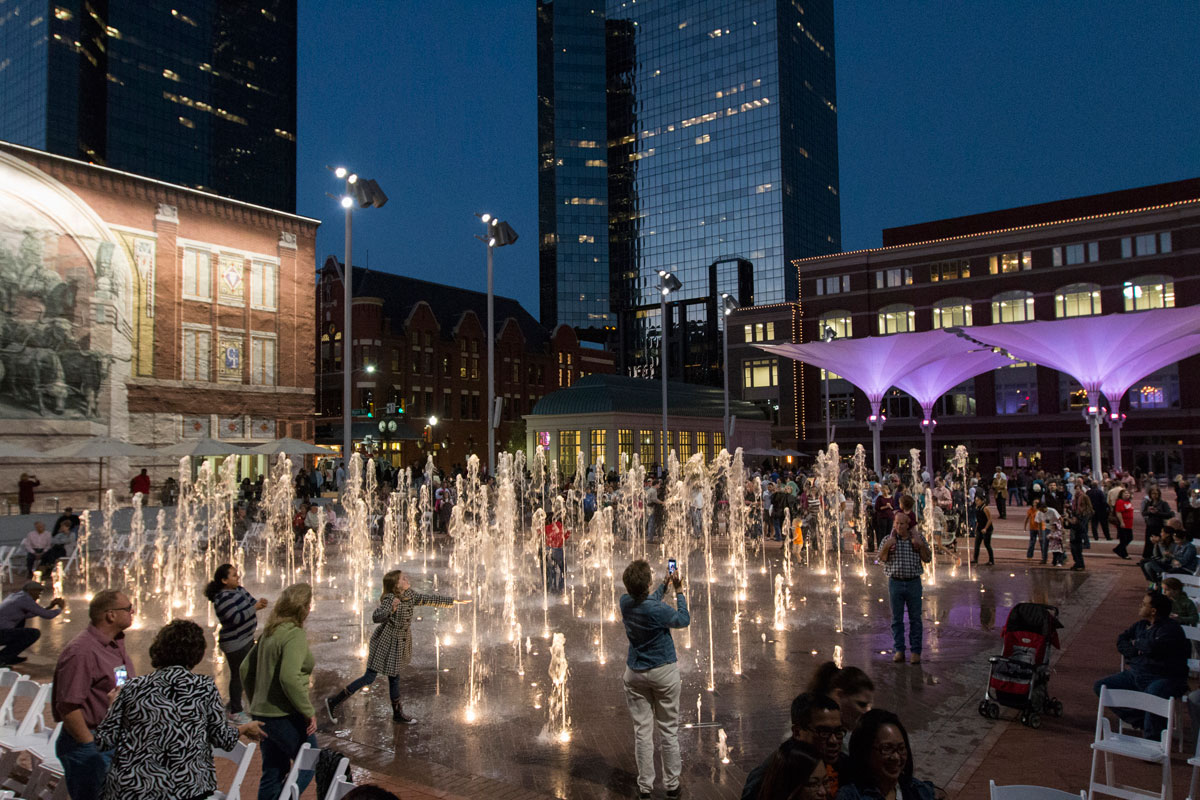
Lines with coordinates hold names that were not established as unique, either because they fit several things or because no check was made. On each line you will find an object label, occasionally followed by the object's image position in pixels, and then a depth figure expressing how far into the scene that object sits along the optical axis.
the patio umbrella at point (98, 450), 24.36
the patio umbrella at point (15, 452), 26.47
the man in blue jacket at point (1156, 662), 6.18
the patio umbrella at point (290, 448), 28.84
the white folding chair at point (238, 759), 4.09
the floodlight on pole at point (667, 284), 31.03
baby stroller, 7.09
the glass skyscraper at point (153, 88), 86.56
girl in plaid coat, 6.99
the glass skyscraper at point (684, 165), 107.50
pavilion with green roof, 42.38
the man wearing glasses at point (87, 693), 4.36
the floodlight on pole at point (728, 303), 34.38
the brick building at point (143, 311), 29.56
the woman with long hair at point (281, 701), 4.80
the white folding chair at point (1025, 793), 3.62
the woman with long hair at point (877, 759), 3.09
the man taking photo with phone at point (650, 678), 5.45
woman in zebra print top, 3.61
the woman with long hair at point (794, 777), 2.93
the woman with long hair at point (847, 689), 3.94
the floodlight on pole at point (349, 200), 18.91
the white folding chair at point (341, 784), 3.87
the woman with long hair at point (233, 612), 6.80
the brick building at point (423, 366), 55.50
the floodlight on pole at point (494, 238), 23.89
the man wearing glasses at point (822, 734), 3.26
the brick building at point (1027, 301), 49.88
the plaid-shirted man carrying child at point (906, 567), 8.62
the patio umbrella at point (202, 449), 28.33
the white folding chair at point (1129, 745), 4.98
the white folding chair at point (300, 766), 4.21
